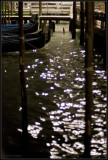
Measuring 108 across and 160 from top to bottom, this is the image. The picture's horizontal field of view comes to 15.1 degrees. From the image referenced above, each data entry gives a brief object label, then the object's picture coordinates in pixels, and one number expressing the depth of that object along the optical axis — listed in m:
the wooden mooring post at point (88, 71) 8.37
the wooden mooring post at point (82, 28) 29.95
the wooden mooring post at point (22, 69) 10.49
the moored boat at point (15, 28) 32.99
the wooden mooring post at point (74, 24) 34.11
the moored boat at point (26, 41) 27.52
